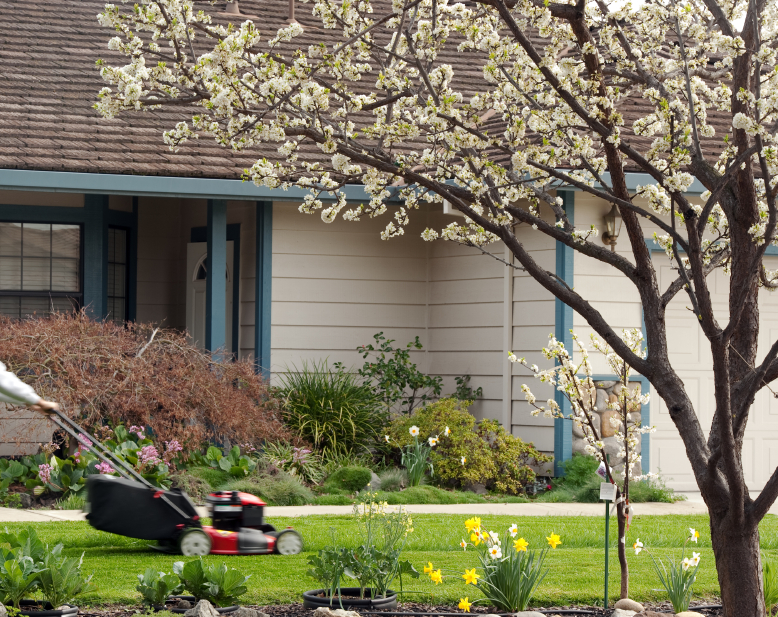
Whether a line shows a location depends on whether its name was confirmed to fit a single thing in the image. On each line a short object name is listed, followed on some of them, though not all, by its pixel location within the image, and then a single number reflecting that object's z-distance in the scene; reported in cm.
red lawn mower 1094
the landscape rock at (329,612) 928
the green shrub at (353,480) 1920
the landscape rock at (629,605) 1027
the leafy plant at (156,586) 946
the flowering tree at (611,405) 1079
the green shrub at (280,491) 1783
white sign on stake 1015
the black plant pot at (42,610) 935
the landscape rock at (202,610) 902
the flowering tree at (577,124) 856
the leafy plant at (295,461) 1948
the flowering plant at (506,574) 995
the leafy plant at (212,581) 969
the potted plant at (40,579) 922
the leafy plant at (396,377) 2225
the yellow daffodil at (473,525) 990
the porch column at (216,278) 2116
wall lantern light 2050
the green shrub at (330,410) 2068
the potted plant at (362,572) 1002
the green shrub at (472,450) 1989
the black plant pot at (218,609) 969
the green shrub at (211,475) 1812
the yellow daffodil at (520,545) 973
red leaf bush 1767
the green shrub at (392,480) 1928
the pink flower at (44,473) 1719
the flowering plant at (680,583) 1009
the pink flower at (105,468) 1703
